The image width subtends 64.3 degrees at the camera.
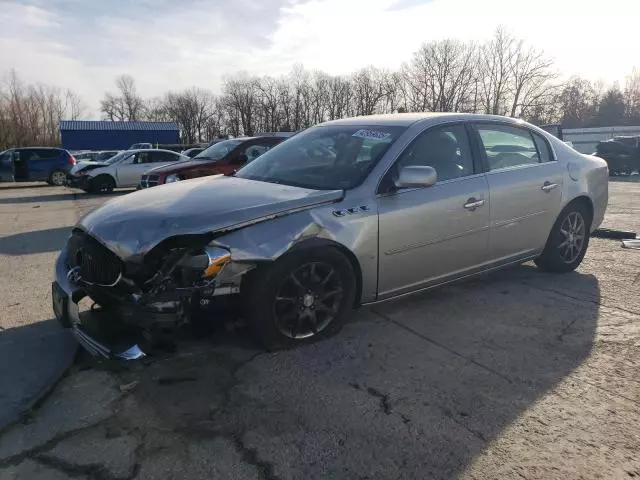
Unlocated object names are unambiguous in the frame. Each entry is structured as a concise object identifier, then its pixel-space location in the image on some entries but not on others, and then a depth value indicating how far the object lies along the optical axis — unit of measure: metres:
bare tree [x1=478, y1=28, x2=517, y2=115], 65.31
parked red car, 9.80
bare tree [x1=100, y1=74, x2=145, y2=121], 98.75
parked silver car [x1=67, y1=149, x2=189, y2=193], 17.22
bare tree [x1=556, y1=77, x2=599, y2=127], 70.88
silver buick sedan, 3.07
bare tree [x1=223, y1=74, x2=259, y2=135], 86.19
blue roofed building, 67.12
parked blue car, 20.89
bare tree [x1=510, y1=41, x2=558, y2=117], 64.06
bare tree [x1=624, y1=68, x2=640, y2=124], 72.88
